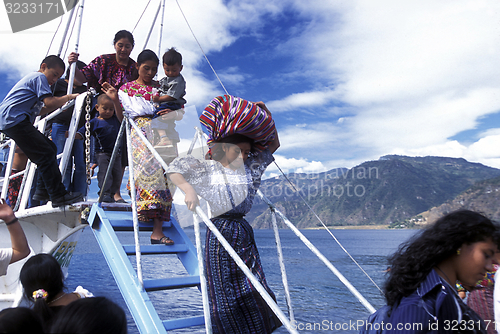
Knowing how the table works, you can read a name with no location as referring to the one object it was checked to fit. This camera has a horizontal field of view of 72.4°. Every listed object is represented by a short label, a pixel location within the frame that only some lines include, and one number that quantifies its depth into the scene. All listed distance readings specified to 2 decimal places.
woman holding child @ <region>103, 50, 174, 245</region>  3.57
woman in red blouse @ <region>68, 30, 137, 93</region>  4.80
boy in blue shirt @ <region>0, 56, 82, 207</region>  3.79
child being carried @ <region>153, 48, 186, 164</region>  3.74
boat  2.56
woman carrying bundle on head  2.13
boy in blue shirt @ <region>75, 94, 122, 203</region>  4.34
